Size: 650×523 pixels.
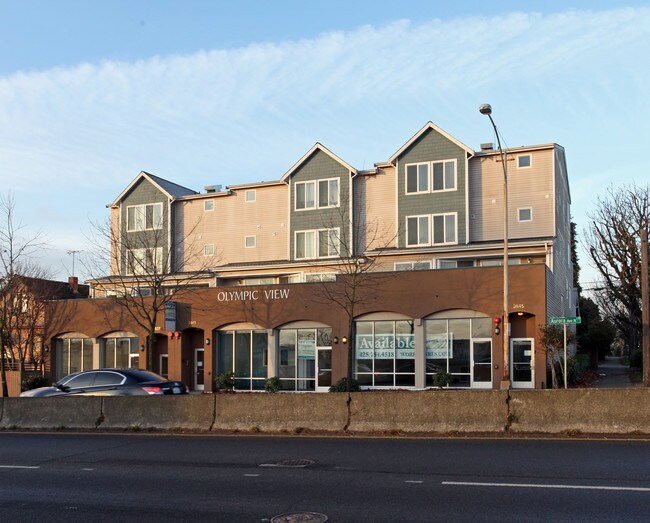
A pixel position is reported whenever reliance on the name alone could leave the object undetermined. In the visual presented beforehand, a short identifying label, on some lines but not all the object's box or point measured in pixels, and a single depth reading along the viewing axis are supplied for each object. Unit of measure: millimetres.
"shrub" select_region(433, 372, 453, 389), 30734
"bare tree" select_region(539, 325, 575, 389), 28827
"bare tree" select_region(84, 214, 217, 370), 36219
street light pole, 28391
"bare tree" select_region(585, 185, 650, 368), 37438
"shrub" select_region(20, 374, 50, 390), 37531
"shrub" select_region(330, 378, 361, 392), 29283
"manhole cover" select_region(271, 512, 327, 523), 7696
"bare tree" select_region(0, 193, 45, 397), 34562
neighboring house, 39812
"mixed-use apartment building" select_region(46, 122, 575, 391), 31484
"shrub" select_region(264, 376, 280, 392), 32531
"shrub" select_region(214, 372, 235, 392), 34250
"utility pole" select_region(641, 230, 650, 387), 22875
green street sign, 23594
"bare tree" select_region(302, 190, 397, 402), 32969
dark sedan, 19562
